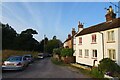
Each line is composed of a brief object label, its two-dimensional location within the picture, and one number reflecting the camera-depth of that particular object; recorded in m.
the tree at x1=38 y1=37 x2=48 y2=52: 41.01
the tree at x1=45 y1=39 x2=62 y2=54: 45.92
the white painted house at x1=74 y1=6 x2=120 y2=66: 9.73
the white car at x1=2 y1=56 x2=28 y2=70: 8.29
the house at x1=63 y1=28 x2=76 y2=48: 19.30
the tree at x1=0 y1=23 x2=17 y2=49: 26.98
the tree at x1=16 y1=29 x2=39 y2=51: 30.69
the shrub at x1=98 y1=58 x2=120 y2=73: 7.47
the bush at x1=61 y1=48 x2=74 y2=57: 17.10
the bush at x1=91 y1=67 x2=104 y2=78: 7.02
